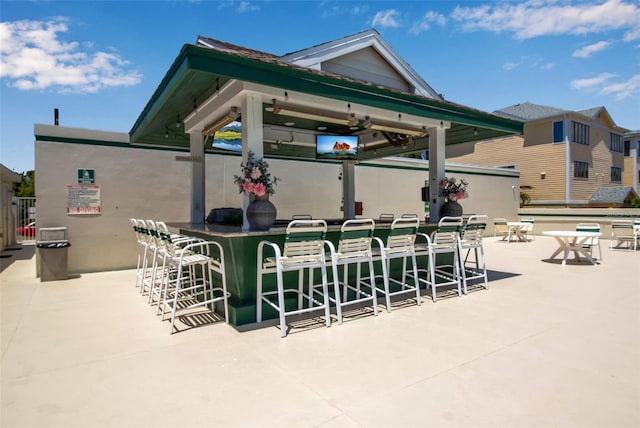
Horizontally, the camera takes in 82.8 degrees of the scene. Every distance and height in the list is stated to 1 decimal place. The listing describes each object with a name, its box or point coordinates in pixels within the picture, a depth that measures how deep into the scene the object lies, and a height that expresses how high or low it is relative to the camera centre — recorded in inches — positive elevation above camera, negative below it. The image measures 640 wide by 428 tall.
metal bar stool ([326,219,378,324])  153.8 -16.7
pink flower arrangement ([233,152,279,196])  154.8 +12.5
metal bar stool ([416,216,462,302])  186.4 -19.6
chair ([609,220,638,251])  393.0 -37.6
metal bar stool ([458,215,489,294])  201.6 -17.3
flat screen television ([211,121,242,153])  216.1 +43.9
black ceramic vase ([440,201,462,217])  230.8 -2.8
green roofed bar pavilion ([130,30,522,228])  150.0 +53.2
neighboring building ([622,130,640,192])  1037.8 +127.3
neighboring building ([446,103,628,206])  748.6 +110.8
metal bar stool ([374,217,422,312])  169.0 -17.2
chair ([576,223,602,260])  313.7 -24.0
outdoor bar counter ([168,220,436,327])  144.7 -25.6
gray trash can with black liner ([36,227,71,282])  237.8 -32.2
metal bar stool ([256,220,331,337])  135.1 -20.0
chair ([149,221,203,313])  149.3 -17.3
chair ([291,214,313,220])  279.1 -8.8
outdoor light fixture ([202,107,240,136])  182.7 +47.5
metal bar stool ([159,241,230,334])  147.8 -36.6
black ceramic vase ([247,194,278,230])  155.8 -3.6
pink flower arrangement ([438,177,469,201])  231.6 +8.8
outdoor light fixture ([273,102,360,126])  190.5 +52.2
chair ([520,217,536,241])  477.4 -31.8
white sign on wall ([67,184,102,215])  265.4 +6.9
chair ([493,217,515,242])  480.4 -35.4
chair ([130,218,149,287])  188.4 -13.0
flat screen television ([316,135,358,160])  278.8 +46.3
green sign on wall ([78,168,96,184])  267.6 +24.0
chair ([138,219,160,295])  168.4 -15.8
